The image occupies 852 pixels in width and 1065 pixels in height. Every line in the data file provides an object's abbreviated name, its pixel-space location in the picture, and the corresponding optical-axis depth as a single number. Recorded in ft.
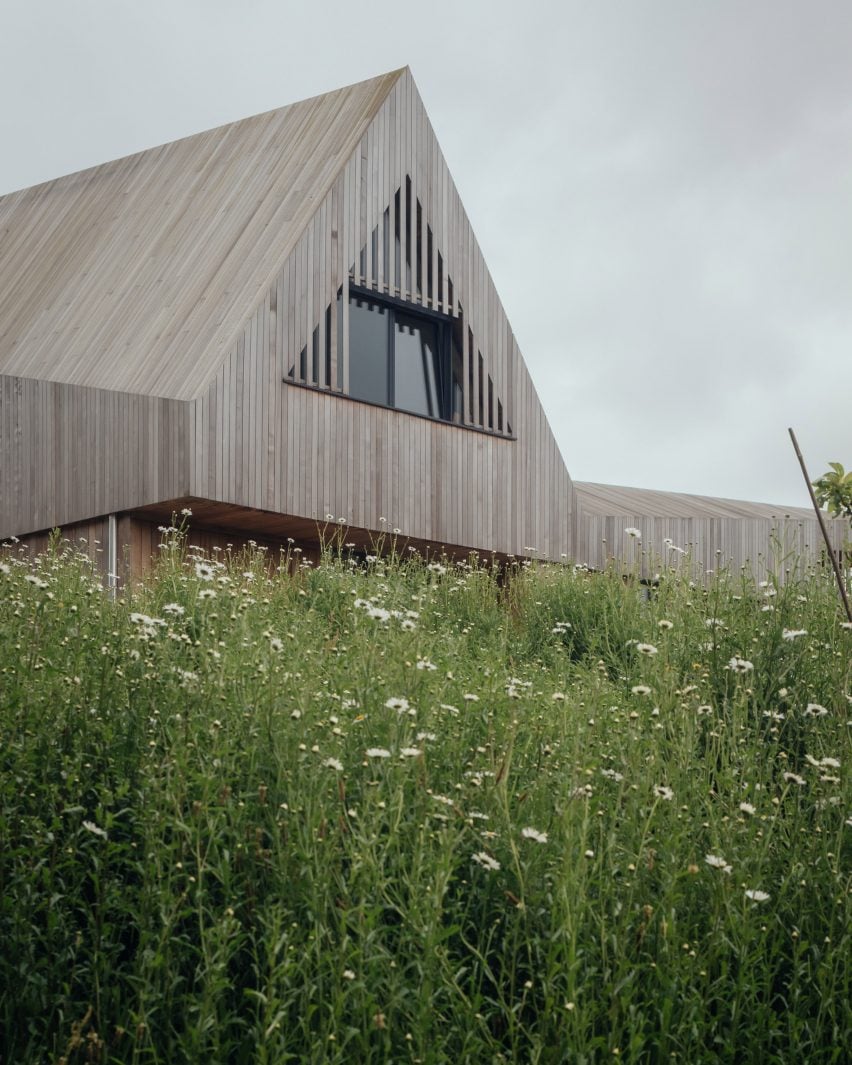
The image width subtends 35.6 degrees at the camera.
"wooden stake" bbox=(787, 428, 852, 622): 23.15
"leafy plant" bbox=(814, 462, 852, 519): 76.89
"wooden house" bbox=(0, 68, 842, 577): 45.73
